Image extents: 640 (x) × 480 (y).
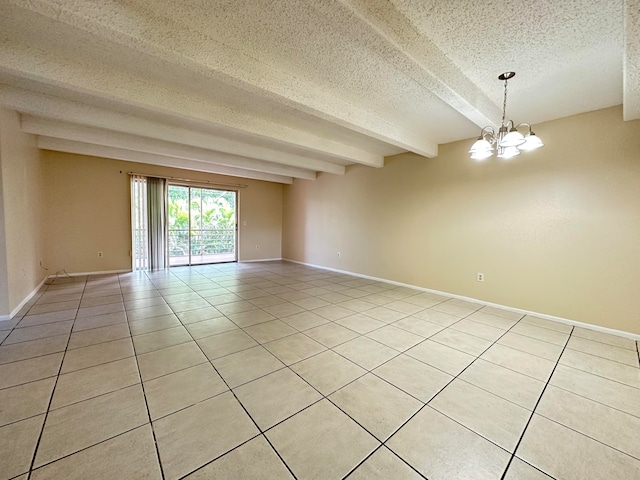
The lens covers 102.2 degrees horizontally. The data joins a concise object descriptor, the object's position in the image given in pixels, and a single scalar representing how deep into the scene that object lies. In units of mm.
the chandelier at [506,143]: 2236
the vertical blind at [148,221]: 5758
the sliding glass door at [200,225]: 6590
